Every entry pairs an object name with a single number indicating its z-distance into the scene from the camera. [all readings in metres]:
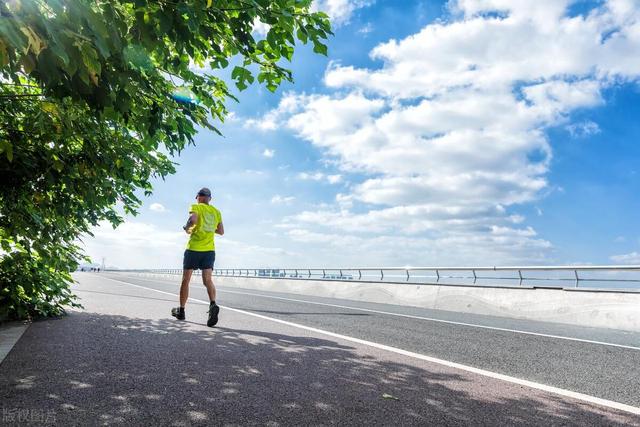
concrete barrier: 9.80
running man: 7.53
